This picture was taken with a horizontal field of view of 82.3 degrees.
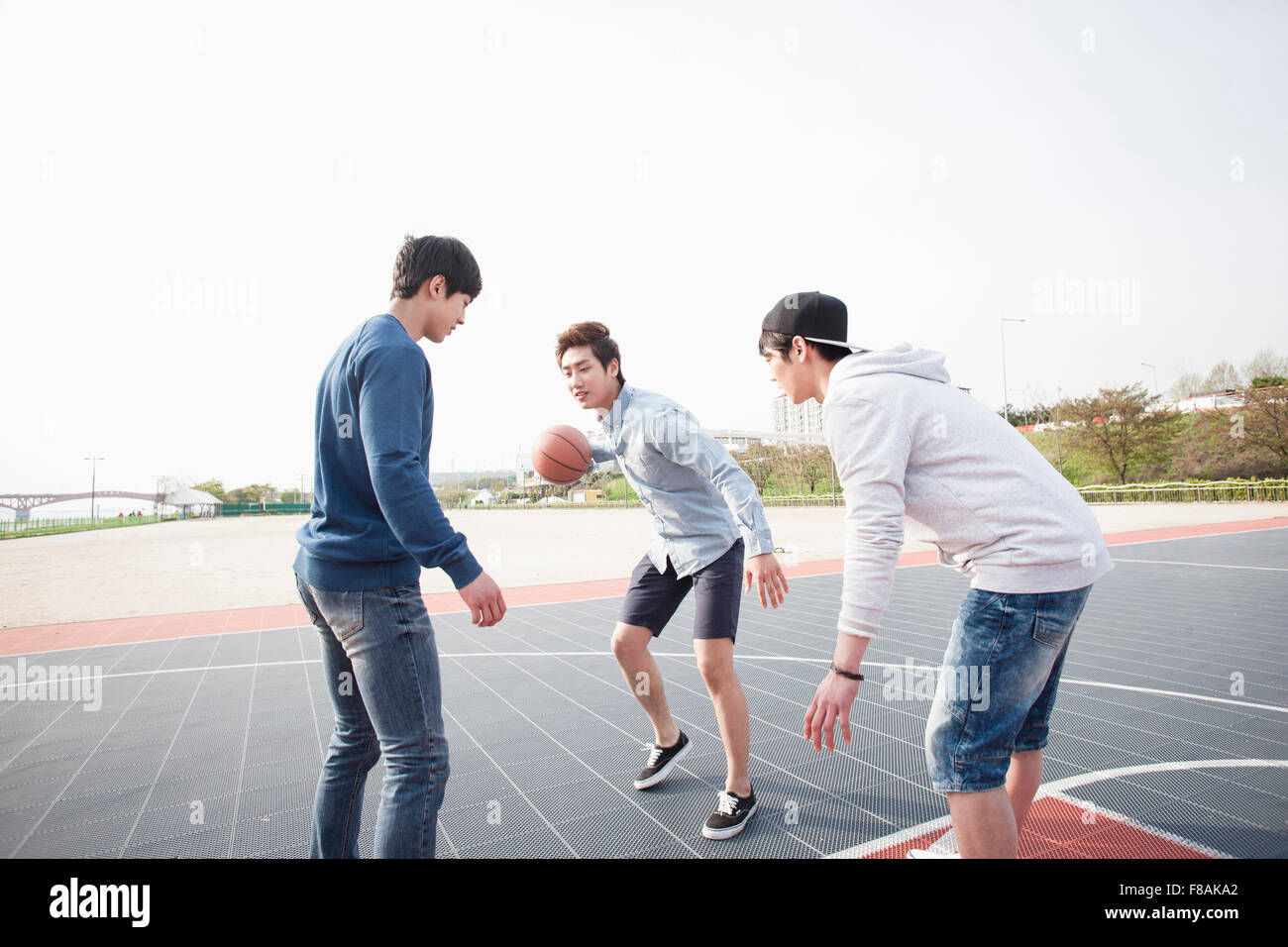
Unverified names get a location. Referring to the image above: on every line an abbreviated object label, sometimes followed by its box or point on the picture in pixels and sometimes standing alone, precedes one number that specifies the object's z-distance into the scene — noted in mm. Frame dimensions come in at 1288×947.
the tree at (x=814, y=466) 56688
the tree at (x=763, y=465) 59469
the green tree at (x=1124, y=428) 41156
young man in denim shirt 3139
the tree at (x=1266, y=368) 54250
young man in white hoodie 1913
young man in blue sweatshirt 1990
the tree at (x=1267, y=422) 34656
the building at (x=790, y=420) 125438
